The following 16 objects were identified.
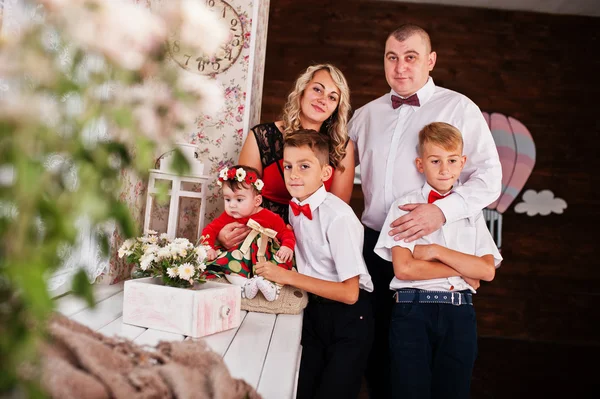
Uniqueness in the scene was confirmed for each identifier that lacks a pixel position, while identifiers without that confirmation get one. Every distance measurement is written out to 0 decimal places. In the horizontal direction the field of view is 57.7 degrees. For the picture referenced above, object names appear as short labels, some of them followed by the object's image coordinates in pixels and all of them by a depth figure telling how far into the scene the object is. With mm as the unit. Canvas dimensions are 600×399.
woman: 2285
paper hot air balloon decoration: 5547
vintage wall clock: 2441
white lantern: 2160
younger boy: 1925
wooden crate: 1433
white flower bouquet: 1553
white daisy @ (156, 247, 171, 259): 1585
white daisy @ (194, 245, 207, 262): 1621
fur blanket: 722
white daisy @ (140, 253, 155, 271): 1589
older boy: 1861
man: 2221
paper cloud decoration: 5602
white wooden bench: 1172
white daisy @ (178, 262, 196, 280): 1536
